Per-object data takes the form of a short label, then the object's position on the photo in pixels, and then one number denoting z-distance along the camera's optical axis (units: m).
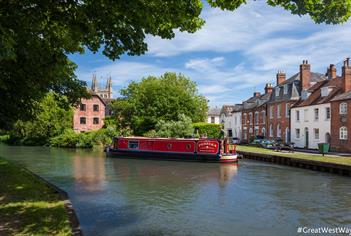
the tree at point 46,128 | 63.03
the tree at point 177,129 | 51.00
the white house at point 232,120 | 66.12
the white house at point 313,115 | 39.03
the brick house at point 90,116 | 69.81
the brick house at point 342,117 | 35.12
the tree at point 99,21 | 6.44
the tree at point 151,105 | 56.06
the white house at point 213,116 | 91.44
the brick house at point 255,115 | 54.51
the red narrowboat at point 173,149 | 34.16
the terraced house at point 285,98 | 46.19
